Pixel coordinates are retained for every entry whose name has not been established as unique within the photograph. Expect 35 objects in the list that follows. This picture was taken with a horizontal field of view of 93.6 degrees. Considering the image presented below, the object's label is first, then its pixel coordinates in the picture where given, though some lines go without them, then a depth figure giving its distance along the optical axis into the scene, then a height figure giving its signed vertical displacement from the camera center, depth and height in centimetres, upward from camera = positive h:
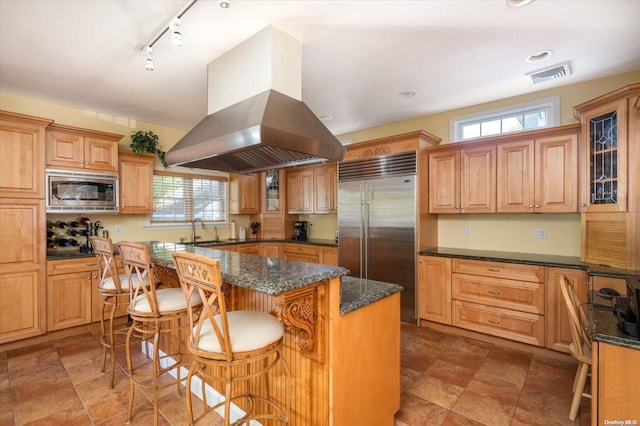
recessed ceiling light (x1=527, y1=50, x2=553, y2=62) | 255 +135
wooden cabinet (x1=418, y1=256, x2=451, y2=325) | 350 -93
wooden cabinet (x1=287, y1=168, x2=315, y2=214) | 515 +36
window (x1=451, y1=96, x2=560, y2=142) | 330 +109
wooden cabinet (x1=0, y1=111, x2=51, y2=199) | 304 +60
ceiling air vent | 279 +133
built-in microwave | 335 +24
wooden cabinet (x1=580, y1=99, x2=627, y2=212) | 249 +46
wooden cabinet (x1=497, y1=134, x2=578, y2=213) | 295 +37
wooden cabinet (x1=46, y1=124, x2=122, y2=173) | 337 +75
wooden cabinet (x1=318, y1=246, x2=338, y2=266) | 456 -68
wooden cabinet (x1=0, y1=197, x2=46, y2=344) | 305 -59
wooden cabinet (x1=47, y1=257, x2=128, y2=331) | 331 -92
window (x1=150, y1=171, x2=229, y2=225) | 462 +23
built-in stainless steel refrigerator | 374 -13
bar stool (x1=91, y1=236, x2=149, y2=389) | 231 -55
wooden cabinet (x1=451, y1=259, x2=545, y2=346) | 295 -92
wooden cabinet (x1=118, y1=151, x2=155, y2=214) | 397 +40
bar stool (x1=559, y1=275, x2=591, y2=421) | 193 -91
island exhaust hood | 181 +63
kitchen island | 146 -68
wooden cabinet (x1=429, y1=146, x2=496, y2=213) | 343 +37
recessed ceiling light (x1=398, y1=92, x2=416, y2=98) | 342 +134
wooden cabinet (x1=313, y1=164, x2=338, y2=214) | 484 +38
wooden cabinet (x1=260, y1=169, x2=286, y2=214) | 544 +36
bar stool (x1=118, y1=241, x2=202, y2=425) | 185 -59
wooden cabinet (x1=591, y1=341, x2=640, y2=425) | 132 -78
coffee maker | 543 -34
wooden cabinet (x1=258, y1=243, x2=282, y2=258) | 517 -64
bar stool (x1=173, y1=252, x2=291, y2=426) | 129 -58
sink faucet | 494 -32
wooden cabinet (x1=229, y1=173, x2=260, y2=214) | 531 +32
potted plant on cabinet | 405 +96
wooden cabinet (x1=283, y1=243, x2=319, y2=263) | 480 -67
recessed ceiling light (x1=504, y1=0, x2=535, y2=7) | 193 +135
